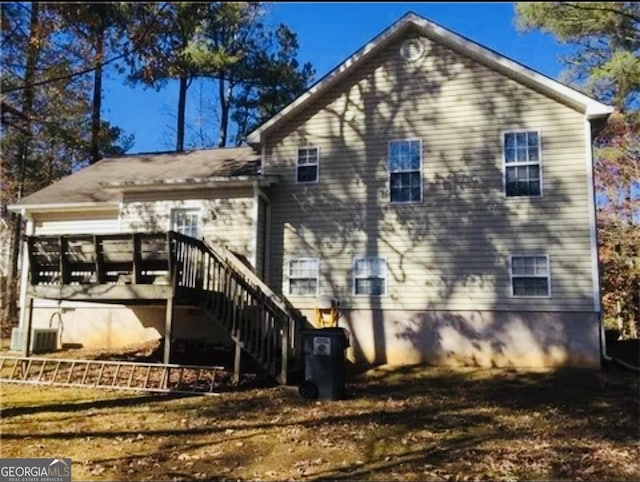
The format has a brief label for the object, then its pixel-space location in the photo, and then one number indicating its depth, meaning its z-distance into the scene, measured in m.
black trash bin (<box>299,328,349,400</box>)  9.20
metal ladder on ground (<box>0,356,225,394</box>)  9.86
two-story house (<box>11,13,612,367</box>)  12.03
